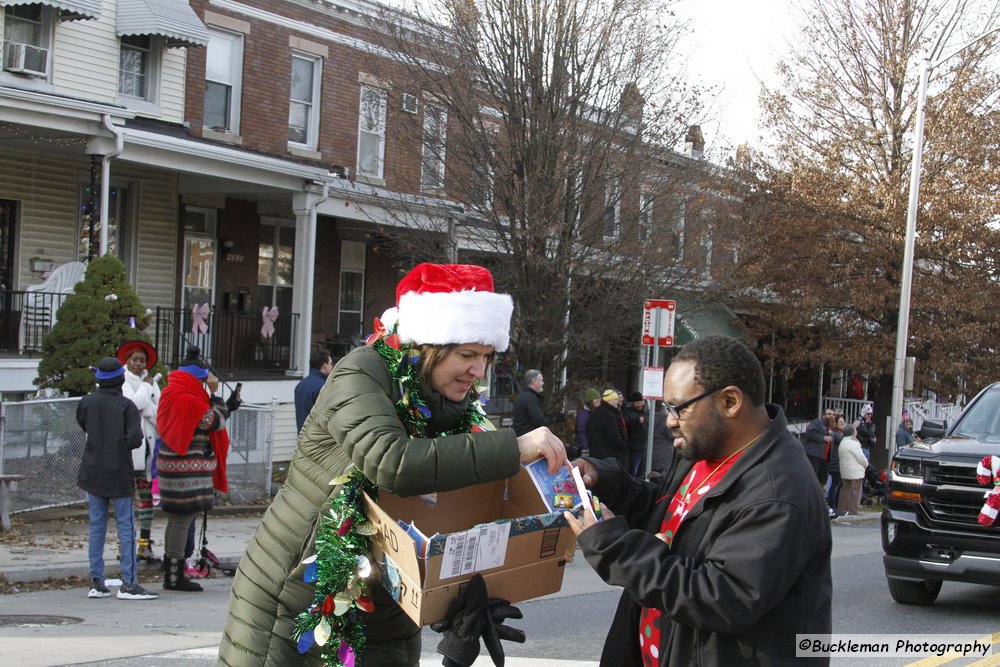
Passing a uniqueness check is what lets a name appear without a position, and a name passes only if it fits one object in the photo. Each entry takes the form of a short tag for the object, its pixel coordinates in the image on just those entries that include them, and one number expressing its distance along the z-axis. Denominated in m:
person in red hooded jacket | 8.48
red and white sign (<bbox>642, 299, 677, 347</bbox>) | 13.36
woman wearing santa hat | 2.88
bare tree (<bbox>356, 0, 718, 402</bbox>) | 14.70
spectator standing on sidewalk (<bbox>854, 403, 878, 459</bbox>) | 20.38
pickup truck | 8.67
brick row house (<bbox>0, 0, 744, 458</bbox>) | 15.12
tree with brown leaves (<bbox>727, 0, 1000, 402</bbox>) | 22.69
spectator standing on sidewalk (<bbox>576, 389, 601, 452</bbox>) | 14.70
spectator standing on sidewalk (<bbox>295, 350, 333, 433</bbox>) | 11.26
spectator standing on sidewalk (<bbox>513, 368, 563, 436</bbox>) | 12.60
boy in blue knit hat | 8.25
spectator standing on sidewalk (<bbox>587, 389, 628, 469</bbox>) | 13.57
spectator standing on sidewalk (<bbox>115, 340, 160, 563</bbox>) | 9.25
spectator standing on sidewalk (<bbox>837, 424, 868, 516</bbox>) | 17.36
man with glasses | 2.59
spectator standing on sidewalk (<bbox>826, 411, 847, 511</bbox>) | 17.83
